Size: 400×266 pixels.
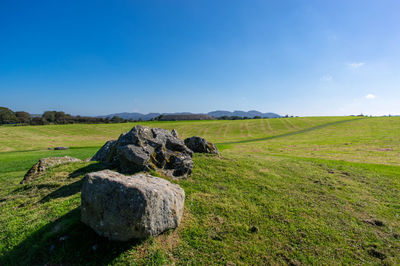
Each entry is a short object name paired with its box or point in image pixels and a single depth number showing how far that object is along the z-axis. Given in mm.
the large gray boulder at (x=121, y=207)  5504
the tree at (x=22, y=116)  116600
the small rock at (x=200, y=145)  16172
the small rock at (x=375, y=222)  8660
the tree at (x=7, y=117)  108538
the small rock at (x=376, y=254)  6716
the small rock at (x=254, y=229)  7309
